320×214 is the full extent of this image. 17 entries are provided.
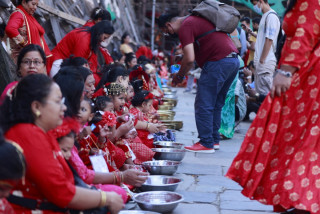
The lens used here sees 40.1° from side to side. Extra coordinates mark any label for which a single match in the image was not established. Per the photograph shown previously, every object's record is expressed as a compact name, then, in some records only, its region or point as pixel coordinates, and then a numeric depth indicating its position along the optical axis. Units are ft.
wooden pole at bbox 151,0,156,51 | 59.98
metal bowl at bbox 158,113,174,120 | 22.23
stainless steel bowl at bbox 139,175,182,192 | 10.82
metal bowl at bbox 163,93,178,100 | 30.49
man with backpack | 15.51
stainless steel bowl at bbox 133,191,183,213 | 9.37
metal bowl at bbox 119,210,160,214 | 9.05
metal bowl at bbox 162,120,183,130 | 20.75
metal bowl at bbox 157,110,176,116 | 22.96
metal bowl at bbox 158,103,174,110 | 25.96
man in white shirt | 18.83
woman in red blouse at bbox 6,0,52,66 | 14.73
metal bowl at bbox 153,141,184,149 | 15.80
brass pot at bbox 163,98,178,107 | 28.70
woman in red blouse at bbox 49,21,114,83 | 17.58
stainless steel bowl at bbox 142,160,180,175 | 12.46
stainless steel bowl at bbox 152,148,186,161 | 14.28
